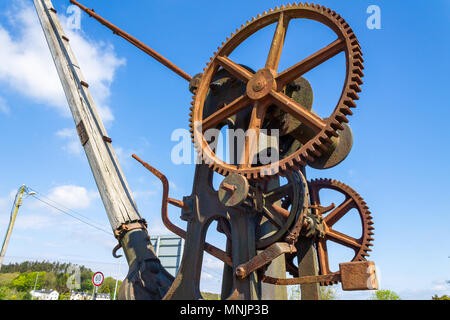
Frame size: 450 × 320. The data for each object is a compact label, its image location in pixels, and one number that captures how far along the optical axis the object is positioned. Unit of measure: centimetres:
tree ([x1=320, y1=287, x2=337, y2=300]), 2552
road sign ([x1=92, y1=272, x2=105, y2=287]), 1170
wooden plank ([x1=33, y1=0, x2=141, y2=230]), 483
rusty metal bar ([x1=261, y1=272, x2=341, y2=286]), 316
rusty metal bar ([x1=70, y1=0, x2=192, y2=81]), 555
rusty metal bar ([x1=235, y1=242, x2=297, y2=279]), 321
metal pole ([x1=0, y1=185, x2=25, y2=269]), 1367
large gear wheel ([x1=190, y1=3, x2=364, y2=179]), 328
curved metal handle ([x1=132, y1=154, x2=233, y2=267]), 386
